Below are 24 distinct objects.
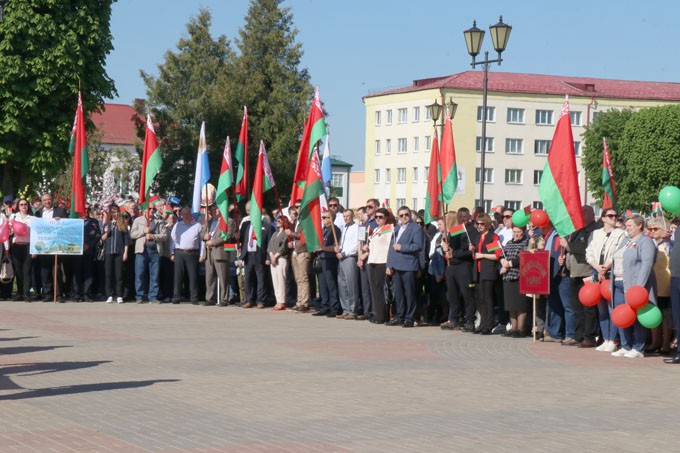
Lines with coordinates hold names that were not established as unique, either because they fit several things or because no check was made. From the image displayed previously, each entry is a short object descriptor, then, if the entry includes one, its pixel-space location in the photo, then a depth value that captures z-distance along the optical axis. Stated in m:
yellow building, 120.50
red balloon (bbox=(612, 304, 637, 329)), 16.17
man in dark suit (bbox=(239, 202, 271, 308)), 25.36
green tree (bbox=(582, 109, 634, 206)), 93.62
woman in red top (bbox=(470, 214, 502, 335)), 19.56
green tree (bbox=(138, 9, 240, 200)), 73.94
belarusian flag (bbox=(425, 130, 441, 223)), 22.92
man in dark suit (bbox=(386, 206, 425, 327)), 21.02
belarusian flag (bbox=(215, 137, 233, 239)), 25.84
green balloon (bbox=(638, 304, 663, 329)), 16.06
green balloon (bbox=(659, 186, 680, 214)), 16.48
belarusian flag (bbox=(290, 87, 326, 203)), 23.92
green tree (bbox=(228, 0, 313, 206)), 68.56
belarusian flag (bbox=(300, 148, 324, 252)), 22.83
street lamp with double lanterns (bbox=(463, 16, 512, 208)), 26.45
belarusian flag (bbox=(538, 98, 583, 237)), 17.91
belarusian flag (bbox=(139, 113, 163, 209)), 27.83
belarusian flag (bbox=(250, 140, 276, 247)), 24.56
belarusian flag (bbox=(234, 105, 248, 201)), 27.50
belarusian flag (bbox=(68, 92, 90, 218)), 26.05
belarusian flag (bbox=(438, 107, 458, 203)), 22.41
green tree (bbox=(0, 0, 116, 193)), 44.62
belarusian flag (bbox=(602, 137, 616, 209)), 26.11
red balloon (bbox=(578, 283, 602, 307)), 17.27
